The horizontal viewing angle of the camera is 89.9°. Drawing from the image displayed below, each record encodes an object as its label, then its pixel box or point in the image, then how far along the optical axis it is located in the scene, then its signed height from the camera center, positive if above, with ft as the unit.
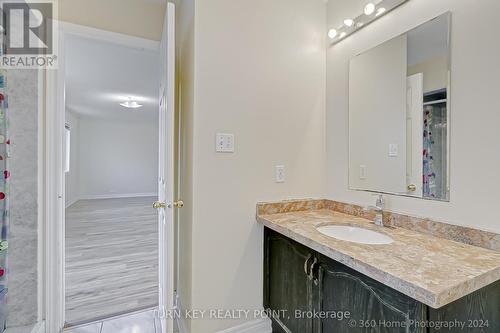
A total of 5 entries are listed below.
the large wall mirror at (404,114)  4.18 +1.01
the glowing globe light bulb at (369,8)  5.09 +3.23
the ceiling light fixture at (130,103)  17.34 +4.32
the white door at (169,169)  4.67 -0.07
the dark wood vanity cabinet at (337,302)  2.90 -1.88
